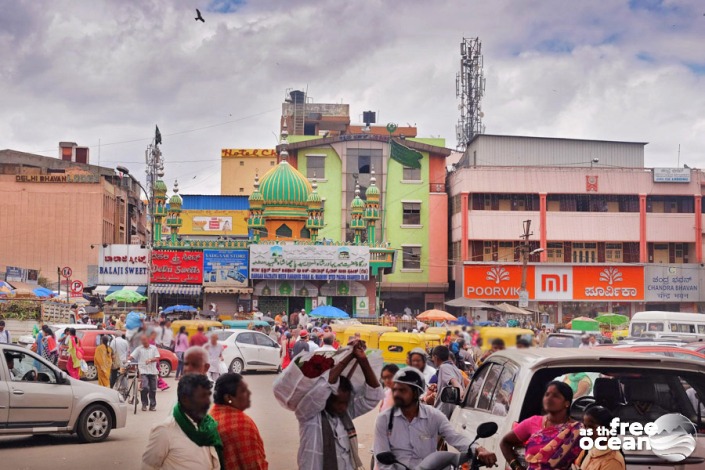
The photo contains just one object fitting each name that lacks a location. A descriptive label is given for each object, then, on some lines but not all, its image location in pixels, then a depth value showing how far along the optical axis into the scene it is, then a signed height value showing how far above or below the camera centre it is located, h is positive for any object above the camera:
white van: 30.30 -1.17
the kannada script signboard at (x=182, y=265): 43.38 +0.69
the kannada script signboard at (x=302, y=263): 45.97 +0.88
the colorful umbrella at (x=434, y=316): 38.19 -1.31
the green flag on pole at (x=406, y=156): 58.91 +7.64
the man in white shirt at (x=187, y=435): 5.30 -0.85
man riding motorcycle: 5.96 -0.89
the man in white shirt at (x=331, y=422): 5.80 -0.85
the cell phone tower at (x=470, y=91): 66.75 +13.51
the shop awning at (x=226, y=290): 45.56 -0.45
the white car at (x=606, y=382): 6.06 -0.62
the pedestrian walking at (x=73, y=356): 18.77 -1.50
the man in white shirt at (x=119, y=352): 15.83 -1.21
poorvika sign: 54.72 +0.11
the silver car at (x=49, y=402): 12.15 -1.60
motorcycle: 5.66 -1.03
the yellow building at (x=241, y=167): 73.12 +8.53
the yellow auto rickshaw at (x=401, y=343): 22.75 -1.43
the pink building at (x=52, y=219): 50.38 +3.14
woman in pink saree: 5.20 -0.84
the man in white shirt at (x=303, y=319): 34.87 -1.46
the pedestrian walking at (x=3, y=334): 20.17 -1.19
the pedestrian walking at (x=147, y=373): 13.38 -1.39
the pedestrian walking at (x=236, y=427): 5.64 -0.85
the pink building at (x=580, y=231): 55.16 +3.05
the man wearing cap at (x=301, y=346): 18.66 -1.25
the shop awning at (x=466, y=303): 34.75 -0.80
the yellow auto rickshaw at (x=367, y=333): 25.12 -1.36
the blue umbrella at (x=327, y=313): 39.94 -1.28
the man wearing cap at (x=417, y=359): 10.25 -0.80
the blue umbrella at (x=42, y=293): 32.36 -0.50
